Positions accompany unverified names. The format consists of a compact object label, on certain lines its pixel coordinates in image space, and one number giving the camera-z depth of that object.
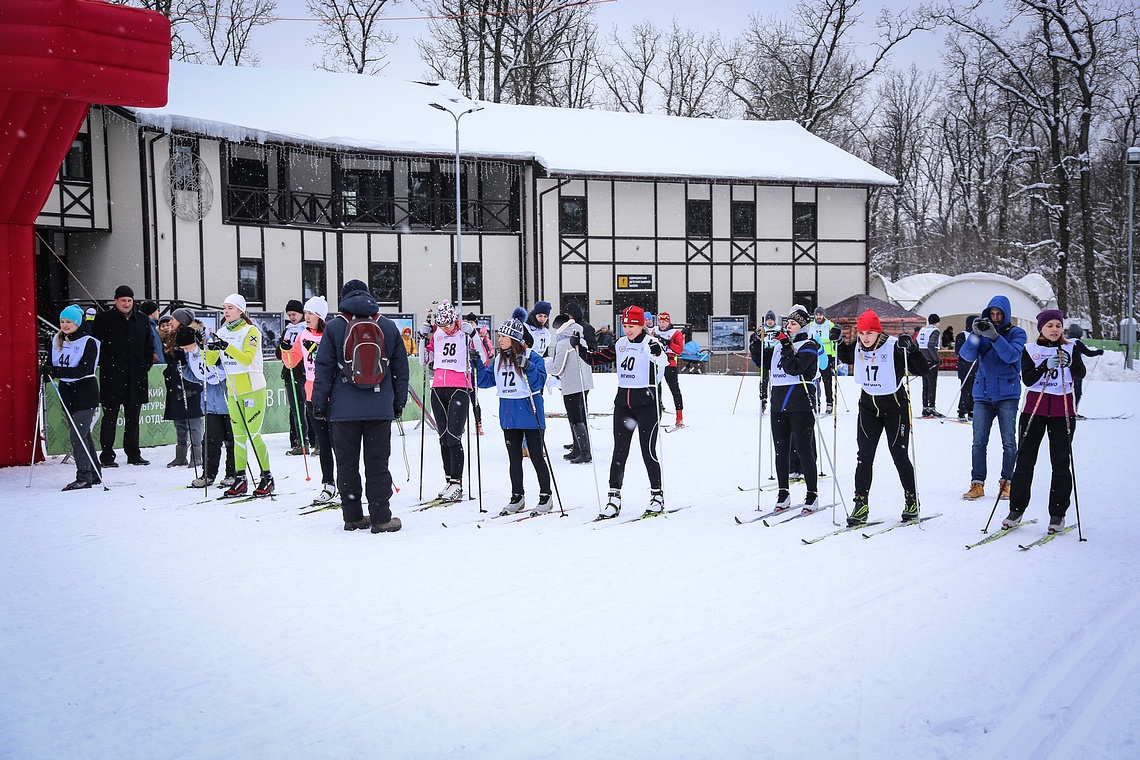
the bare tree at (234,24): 32.75
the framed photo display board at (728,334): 30.83
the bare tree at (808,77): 39.19
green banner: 11.07
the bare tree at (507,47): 35.88
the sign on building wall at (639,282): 30.70
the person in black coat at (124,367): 10.52
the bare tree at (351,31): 35.56
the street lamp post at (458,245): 25.43
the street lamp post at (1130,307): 22.19
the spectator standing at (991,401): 8.23
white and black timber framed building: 23.36
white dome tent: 31.06
